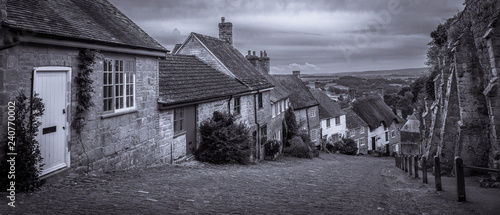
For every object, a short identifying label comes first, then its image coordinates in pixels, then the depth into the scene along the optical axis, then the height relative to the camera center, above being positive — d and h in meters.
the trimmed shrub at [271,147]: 24.44 -1.69
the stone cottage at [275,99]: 26.92 +2.16
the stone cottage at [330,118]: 39.59 +0.61
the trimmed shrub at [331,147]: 39.34 -2.80
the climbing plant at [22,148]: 6.56 -0.38
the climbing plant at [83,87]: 8.52 +1.05
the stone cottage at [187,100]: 13.15 +1.16
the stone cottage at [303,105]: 34.91 +1.95
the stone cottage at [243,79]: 21.39 +3.16
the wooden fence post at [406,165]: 16.25 -2.11
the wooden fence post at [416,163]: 12.64 -1.58
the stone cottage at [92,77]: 6.94 +1.28
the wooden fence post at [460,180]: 7.64 -1.35
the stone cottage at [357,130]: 43.88 -0.97
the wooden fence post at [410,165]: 13.73 -1.76
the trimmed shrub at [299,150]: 27.58 -2.16
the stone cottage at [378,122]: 47.19 +0.05
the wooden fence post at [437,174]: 9.00 -1.43
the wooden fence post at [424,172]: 10.58 -1.62
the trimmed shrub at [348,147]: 39.35 -2.82
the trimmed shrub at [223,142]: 14.93 -0.79
